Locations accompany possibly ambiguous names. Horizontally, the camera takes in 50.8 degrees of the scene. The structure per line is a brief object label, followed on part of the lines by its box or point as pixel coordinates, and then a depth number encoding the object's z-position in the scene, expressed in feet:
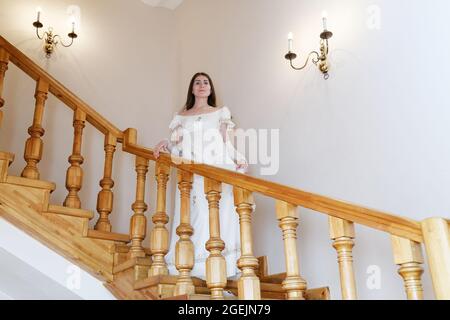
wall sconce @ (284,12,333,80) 10.07
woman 8.55
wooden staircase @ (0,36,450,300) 5.06
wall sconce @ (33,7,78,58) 13.01
